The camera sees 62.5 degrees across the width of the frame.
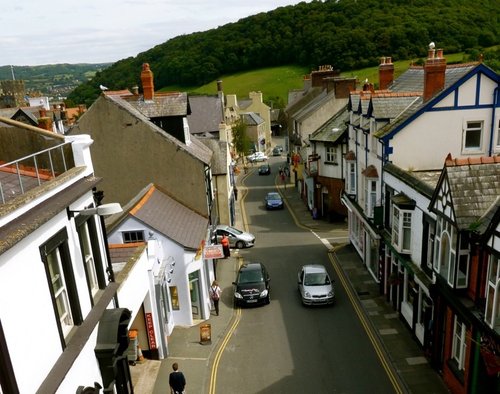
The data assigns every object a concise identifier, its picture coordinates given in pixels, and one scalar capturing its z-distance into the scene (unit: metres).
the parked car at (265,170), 59.45
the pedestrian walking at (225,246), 23.98
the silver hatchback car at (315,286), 20.09
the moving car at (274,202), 40.16
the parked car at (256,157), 71.08
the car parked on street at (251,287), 20.67
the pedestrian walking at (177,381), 13.22
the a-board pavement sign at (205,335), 17.64
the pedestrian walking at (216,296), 20.22
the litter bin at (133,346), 14.85
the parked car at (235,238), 29.44
